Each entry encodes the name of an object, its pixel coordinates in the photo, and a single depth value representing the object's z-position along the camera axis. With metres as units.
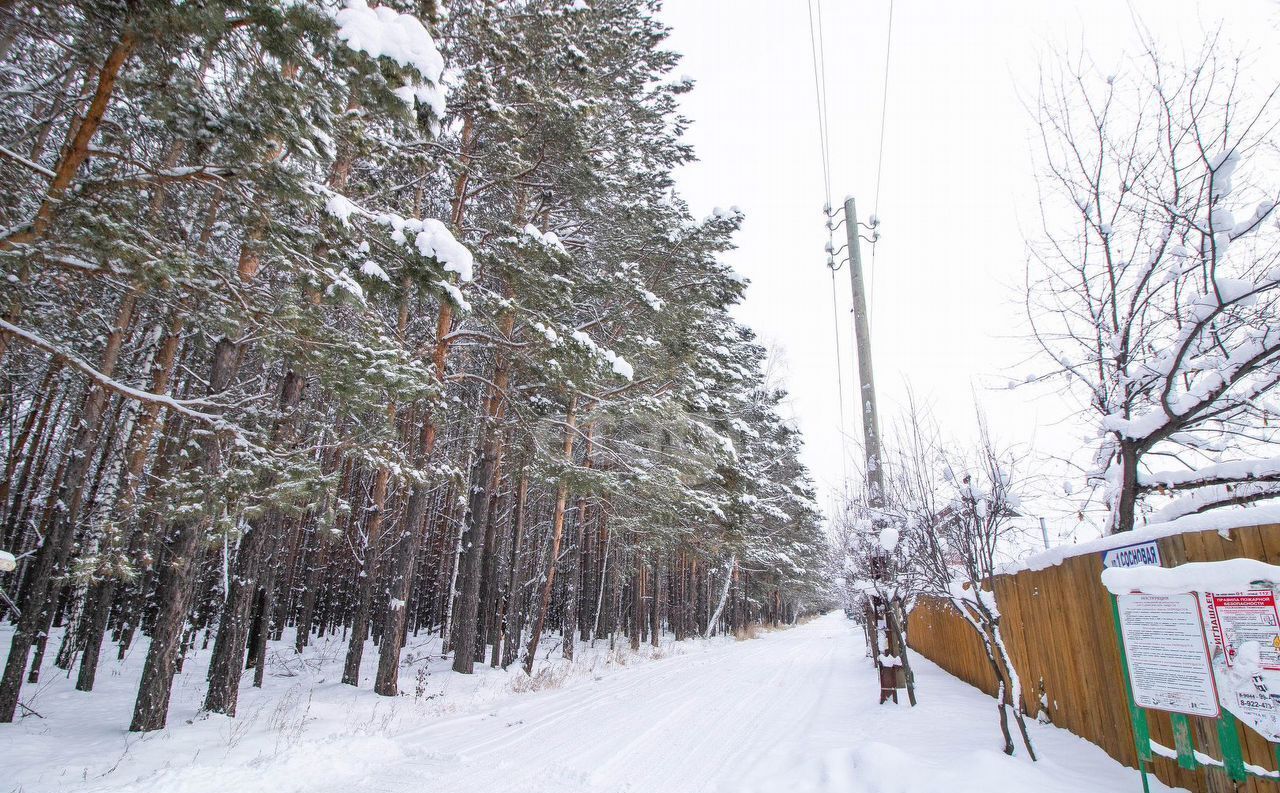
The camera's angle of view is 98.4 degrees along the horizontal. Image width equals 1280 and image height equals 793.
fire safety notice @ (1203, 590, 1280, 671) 2.50
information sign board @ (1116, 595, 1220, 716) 2.85
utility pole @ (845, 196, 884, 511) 7.70
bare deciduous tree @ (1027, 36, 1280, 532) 4.49
